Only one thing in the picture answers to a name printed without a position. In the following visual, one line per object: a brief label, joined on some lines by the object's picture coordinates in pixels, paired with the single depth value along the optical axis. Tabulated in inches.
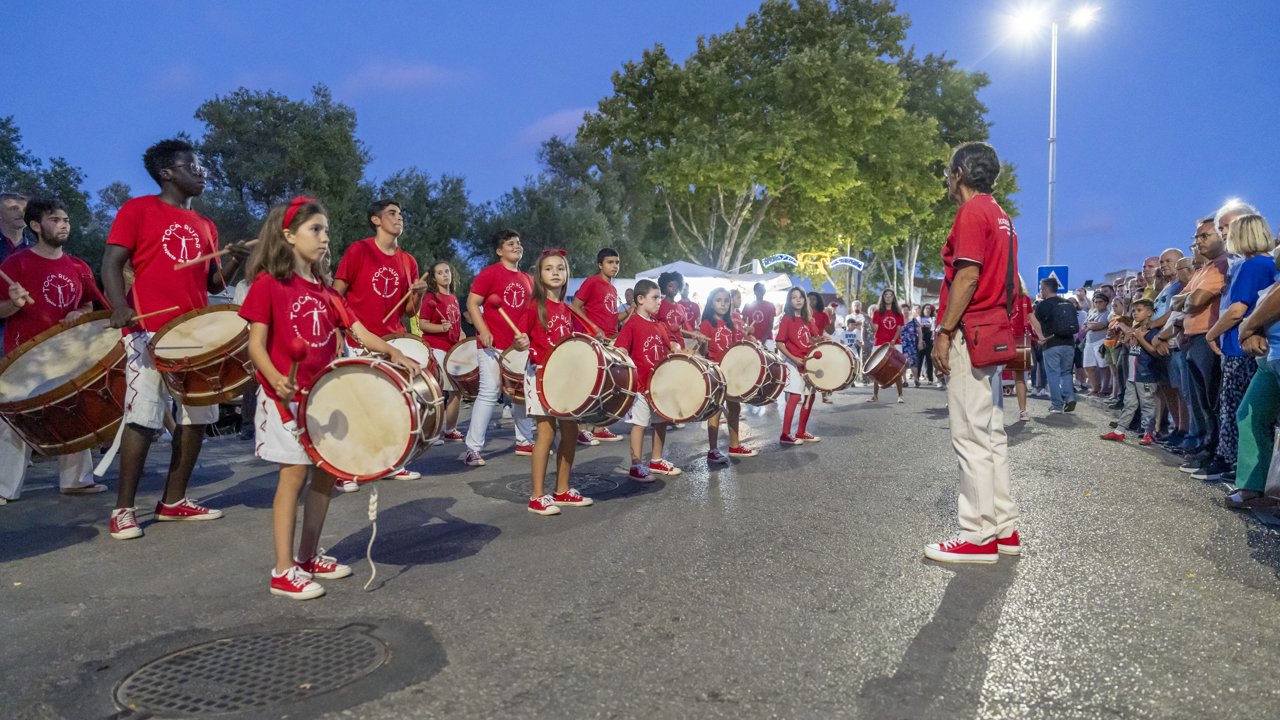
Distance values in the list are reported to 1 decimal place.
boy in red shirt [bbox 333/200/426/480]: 288.5
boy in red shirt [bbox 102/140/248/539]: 213.8
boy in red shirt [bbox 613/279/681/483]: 293.0
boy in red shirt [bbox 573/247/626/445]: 308.3
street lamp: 1202.6
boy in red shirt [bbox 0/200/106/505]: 258.4
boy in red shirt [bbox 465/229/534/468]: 309.1
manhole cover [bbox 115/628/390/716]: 120.5
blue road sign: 946.1
